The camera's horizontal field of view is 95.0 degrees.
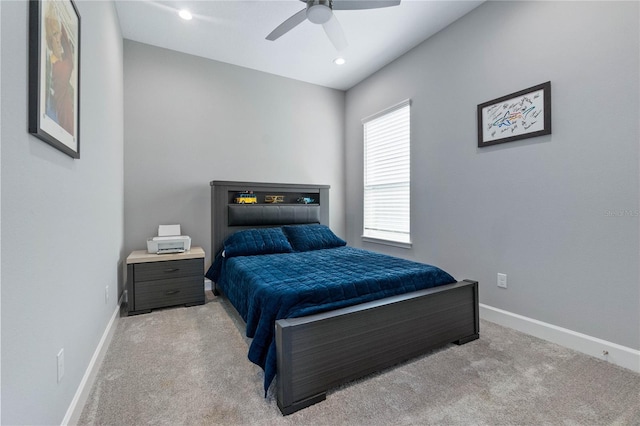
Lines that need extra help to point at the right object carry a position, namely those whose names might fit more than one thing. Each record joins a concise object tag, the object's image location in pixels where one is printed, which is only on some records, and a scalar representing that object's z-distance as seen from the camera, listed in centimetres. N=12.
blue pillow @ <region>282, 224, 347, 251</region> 354
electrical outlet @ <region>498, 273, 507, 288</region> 261
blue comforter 173
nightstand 284
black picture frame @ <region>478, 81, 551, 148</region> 232
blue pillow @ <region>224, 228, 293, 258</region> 319
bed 158
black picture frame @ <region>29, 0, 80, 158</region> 106
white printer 306
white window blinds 366
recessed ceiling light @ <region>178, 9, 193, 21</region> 280
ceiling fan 220
